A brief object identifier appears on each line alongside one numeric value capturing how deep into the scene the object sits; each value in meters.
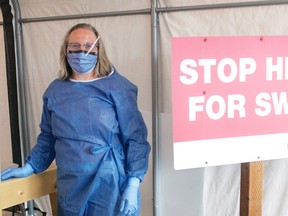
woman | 1.21
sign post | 1.05
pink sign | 0.96
